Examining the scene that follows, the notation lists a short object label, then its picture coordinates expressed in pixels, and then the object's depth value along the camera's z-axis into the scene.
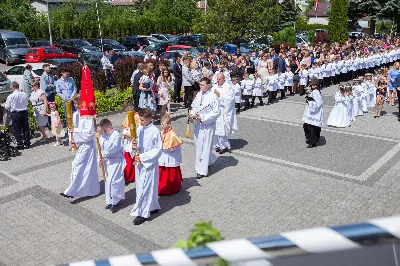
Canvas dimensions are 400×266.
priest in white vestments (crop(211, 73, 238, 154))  10.88
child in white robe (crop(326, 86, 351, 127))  13.84
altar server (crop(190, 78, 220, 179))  9.36
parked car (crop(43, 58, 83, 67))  21.44
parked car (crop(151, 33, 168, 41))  41.22
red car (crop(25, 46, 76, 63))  27.90
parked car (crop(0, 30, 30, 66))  29.91
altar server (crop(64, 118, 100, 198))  8.06
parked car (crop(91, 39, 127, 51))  32.69
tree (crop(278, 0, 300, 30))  47.75
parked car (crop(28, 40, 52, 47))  33.19
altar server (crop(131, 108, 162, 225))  7.14
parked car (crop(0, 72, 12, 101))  17.09
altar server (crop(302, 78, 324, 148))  11.44
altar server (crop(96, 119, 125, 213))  7.45
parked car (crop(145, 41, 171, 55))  30.66
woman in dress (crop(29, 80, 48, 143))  12.15
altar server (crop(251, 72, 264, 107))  16.48
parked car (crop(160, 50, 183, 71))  24.23
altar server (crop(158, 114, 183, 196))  8.08
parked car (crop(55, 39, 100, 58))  30.90
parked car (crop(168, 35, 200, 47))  34.19
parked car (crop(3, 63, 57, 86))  19.62
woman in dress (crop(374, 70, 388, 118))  14.70
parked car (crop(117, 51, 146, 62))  25.61
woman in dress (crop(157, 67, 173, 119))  14.55
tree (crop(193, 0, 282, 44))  24.16
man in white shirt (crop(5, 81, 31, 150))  11.57
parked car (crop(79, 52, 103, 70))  22.73
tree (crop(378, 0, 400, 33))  43.53
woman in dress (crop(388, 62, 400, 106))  15.39
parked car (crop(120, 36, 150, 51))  35.25
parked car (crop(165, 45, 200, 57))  27.35
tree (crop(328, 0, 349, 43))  38.06
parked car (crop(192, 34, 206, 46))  34.56
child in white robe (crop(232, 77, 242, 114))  14.74
